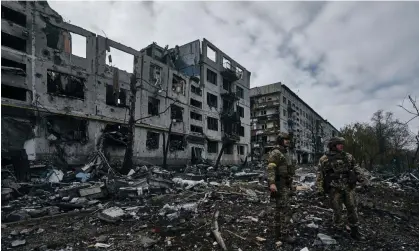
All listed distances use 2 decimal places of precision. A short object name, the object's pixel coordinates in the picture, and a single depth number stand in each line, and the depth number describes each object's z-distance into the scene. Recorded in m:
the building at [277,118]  46.09
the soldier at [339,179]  5.08
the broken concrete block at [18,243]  5.05
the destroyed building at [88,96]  15.48
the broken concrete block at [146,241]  4.89
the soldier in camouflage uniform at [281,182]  4.96
